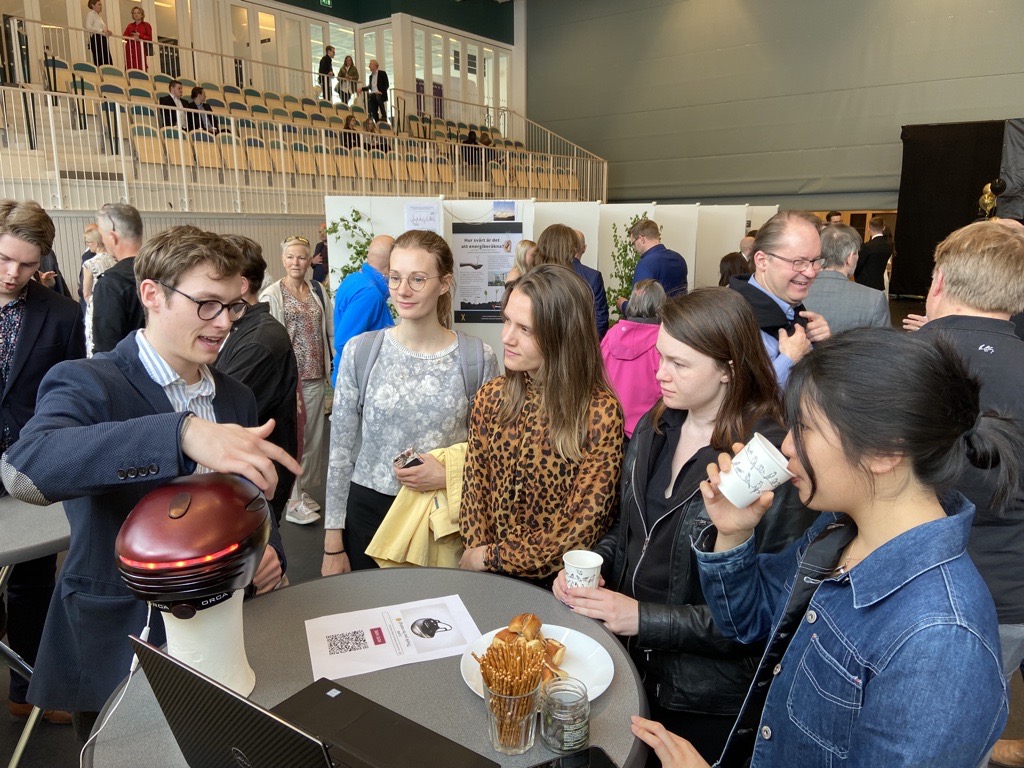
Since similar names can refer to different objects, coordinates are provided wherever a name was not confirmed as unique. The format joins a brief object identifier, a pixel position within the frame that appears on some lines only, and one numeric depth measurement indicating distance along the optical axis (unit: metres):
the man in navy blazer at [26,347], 2.27
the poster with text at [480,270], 6.01
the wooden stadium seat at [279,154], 10.04
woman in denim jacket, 0.84
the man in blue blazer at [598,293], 5.41
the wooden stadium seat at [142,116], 8.72
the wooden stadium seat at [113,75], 10.48
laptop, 0.73
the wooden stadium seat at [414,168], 12.03
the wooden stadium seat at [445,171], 12.53
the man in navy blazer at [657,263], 6.05
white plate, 1.23
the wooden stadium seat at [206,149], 9.09
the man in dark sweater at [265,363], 2.63
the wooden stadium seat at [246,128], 9.70
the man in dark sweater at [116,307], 3.18
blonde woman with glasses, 2.19
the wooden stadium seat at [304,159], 10.34
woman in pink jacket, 3.23
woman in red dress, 11.19
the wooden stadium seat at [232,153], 9.42
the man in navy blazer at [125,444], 1.13
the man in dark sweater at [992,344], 1.73
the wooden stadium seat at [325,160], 10.61
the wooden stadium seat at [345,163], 10.91
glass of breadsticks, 1.06
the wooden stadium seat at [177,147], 8.84
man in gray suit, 3.26
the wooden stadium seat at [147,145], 8.62
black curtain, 11.29
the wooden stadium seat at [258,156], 9.74
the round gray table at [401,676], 1.11
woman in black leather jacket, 1.46
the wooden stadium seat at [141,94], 10.20
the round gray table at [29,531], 1.70
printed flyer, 1.31
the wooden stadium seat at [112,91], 10.02
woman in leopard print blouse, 1.77
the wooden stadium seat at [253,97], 12.30
